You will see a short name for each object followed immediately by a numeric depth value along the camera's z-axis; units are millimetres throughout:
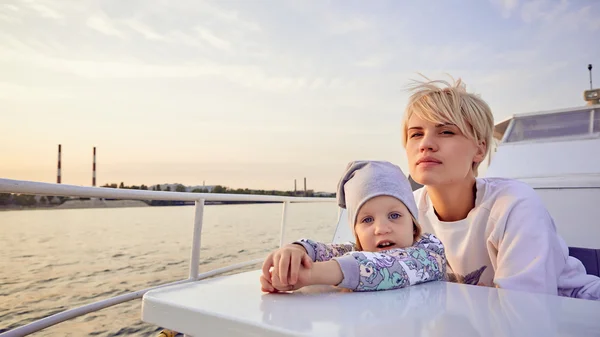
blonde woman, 1167
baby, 767
